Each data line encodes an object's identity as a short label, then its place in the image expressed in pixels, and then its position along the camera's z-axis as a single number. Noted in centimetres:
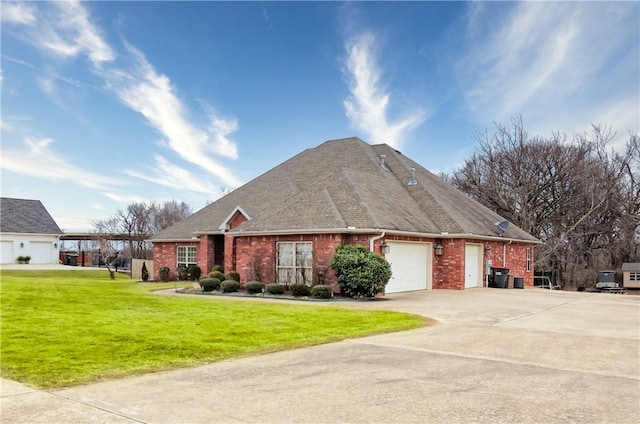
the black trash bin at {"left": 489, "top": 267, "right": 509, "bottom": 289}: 2553
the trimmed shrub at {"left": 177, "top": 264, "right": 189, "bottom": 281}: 2742
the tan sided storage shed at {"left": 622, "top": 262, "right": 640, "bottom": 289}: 3350
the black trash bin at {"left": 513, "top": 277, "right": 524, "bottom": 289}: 2625
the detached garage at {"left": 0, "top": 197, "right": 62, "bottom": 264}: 4388
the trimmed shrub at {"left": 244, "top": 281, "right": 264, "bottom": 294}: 1921
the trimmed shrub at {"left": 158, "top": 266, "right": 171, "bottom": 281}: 2820
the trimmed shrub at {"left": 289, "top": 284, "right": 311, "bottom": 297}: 1823
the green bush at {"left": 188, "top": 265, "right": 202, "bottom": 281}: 2656
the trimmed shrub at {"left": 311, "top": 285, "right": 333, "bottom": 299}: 1756
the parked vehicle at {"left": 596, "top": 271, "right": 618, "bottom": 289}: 3366
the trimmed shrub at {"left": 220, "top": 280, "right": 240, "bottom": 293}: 2002
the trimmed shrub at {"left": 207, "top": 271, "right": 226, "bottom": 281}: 2181
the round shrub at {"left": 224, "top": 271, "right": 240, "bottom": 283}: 2136
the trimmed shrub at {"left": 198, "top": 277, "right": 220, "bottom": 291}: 2017
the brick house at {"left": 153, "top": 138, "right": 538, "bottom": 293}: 1950
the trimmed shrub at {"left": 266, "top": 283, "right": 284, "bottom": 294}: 1888
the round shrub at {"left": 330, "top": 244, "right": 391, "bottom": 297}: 1750
